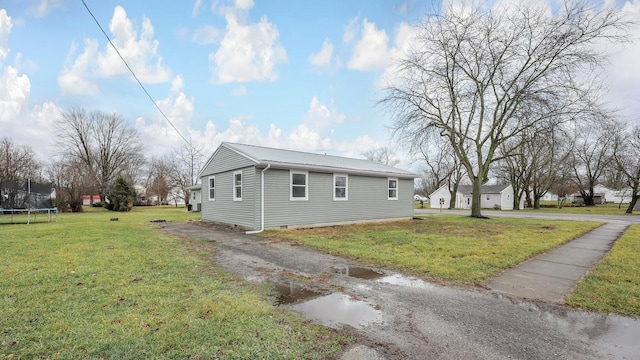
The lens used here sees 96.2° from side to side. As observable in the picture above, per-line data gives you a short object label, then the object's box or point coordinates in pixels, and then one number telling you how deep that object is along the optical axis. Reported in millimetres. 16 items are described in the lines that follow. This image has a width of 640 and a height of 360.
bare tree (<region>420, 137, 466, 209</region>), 35406
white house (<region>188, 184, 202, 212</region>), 26261
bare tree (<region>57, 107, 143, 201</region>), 33250
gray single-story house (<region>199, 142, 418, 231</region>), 11094
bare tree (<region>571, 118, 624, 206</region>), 31316
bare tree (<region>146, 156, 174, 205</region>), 43656
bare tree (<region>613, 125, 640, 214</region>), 25653
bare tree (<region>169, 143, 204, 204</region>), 40719
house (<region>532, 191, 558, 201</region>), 75412
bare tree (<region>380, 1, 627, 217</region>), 14266
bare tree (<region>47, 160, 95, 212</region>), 24234
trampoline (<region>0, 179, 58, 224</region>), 13461
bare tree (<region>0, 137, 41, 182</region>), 24250
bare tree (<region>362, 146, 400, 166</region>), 49188
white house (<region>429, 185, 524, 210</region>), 38031
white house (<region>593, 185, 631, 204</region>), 65188
